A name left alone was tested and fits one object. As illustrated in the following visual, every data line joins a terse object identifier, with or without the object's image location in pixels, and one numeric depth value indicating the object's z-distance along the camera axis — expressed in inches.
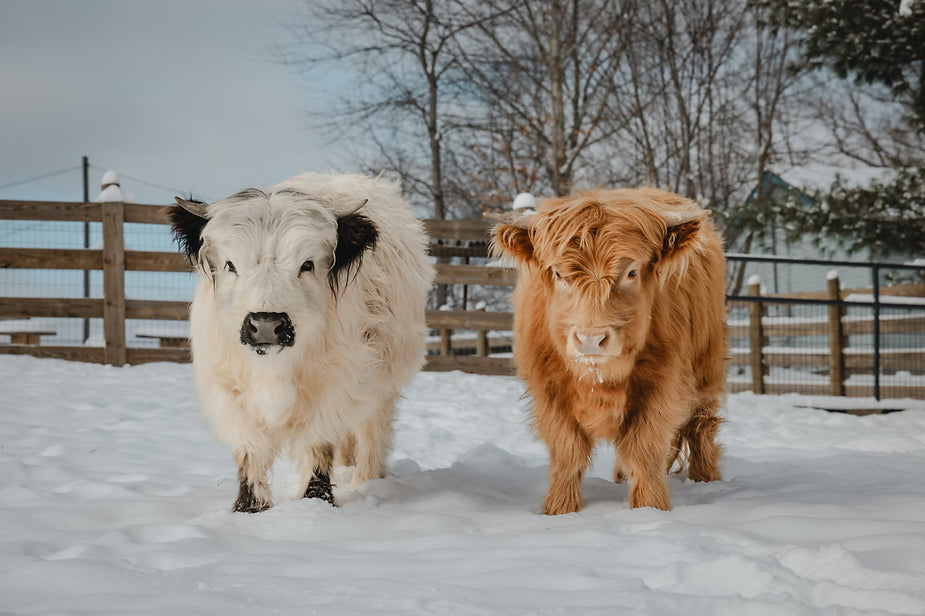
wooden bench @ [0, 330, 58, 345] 488.1
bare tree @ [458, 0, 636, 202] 604.7
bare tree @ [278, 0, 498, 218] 664.4
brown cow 122.0
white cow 129.1
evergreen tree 415.5
